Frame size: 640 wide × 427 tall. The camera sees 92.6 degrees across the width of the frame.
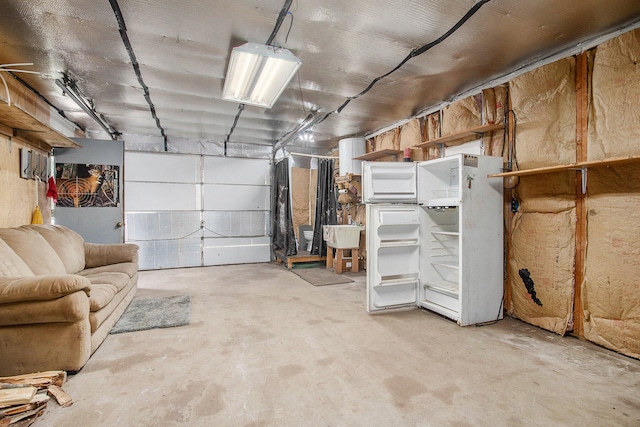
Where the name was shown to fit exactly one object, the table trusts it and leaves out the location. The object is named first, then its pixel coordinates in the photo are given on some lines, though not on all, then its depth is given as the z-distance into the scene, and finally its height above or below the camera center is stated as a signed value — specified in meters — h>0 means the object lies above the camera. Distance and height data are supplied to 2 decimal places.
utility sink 5.43 -0.40
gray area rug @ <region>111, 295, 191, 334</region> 2.99 -1.11
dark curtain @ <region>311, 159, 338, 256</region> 6.13 +0.17
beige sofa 1.98 -0.70
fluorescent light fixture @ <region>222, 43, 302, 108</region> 2.70 +1.40
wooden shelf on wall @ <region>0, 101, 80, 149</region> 2.81 +0.92
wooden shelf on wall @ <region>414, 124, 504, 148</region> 3.30 +0.95
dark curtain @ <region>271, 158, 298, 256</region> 6.06 +0.00
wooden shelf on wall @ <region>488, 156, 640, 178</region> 2.08 +0.38
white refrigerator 3.03 -0.25
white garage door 6.11 +0.08
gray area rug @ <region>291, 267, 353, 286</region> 4.84 -1.08
